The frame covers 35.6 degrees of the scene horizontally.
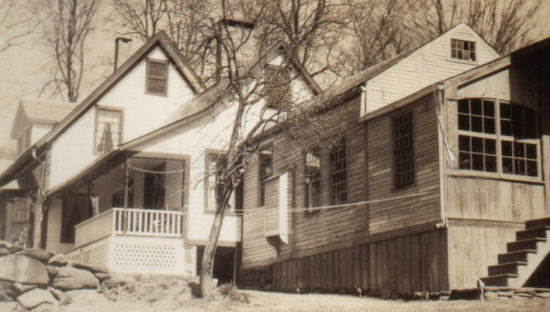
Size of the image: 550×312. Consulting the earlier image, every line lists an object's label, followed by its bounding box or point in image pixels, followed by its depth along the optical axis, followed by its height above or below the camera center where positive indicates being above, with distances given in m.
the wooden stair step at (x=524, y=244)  18.47 +1.18
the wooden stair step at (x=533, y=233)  18.69 +1.44
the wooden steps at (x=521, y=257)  17.97 +0.89
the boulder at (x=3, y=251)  22.67 +1.07
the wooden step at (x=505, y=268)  18.03 +0.65
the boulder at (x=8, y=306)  21.36 -0.35
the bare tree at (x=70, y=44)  31.41 +10.92
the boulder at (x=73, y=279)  23.08 +0.37
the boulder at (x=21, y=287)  22.41 +0.13
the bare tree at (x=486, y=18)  40.25 +13.60
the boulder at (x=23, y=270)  22.61 +0.59
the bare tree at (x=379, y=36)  42.62 +13.19
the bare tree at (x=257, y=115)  22.92 +5.15
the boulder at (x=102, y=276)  23.75 +0.47
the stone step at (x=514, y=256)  18.30 +0.92
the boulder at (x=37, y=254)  23.25 +1.04
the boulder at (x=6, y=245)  22.69 +1.24
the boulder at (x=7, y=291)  22.00 +0.03
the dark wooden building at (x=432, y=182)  18.83 +2.76
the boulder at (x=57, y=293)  22.81 -0.01
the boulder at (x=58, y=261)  23.42 +0.86
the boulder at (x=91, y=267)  23.62 +0.71
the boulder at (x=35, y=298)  22.11 -0.15
